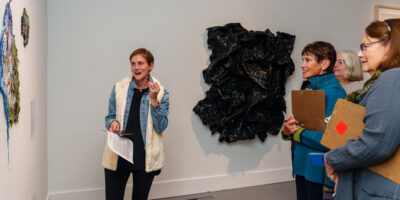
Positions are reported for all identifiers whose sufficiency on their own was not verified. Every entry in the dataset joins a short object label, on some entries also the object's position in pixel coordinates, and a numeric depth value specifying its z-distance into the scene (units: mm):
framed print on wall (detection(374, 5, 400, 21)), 4758
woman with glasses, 1172
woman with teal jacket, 1966
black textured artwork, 3727
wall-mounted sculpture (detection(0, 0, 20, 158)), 1234
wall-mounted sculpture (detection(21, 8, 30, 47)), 1736
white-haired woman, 2512
